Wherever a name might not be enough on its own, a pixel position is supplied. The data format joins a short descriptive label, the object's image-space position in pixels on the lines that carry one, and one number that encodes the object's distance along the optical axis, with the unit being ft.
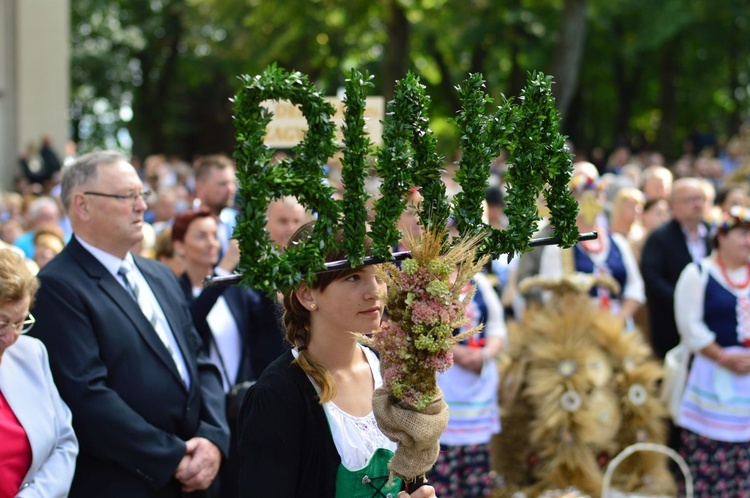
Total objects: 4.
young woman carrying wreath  19.16
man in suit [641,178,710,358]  54.65
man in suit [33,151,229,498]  27.14
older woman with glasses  24.39
